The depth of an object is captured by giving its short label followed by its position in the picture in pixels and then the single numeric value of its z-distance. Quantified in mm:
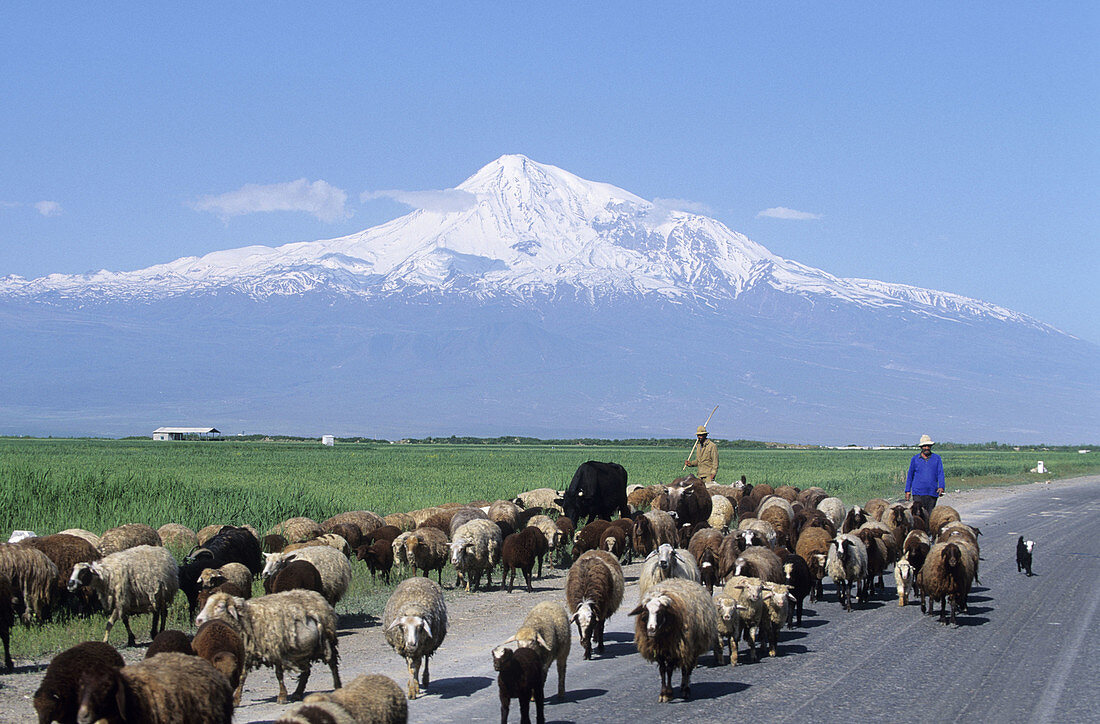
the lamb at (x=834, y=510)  24156
